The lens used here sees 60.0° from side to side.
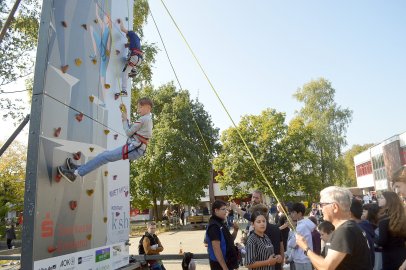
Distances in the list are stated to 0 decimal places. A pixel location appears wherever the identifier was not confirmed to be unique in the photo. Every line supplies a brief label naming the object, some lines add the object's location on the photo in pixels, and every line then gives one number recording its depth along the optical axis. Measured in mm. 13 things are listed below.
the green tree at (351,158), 73256
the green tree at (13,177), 32031
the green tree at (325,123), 40156
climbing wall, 3098
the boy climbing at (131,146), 3836
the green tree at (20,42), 13055
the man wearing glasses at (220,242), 5066
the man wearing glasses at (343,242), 3027
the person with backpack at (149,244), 7441
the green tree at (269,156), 34594
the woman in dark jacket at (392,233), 4270
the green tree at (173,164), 29844
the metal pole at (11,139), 3614
